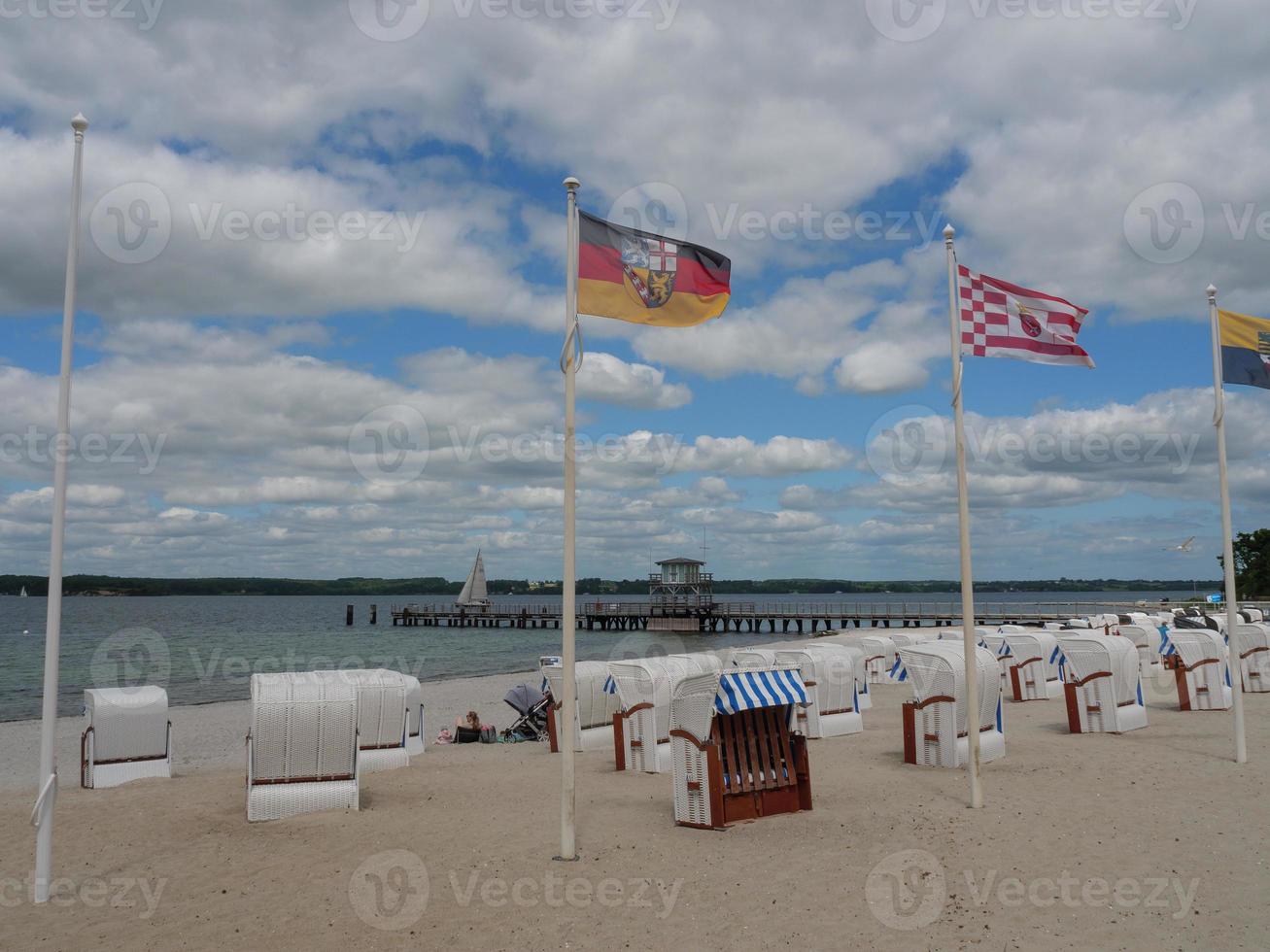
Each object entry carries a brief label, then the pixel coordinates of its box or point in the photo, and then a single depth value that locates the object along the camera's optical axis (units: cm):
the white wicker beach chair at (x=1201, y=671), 1658
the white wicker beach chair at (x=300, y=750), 925
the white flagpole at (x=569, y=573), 770
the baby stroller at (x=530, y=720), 1734
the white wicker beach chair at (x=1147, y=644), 2230
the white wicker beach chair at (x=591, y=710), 1452
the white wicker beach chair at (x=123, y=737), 1209
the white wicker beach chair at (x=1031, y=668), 1955
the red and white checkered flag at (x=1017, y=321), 973
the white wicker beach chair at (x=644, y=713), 1210
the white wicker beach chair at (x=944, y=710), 1159
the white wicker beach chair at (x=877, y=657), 2480
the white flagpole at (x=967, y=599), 920
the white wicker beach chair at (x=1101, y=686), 1407
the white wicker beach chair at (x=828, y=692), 1459
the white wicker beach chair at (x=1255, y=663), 1952
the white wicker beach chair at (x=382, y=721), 1277
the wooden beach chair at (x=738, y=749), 892
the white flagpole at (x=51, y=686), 686
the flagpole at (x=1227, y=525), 1123
